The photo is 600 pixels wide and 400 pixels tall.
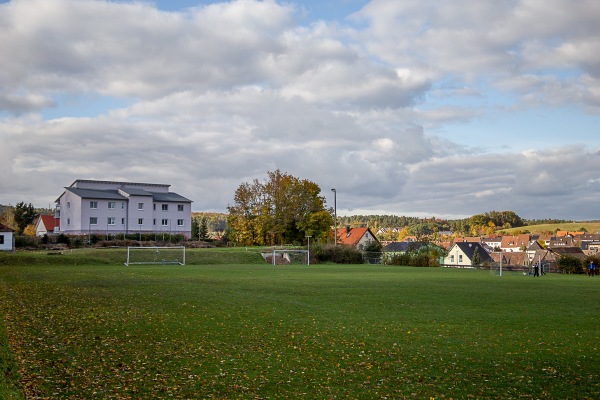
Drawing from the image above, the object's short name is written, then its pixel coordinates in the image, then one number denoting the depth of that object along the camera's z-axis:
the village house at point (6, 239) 67.75
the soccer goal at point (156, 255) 59.91
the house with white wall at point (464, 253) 112.81
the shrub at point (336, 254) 72.06
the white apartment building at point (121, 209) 85.81
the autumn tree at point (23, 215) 108.75
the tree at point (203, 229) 106.83
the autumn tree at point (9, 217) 100.64
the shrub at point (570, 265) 57.34
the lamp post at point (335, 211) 76.62
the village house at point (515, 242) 182.29
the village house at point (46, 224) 98.09
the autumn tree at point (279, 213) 87.69
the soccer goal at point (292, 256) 68.94
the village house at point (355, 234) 117.22
